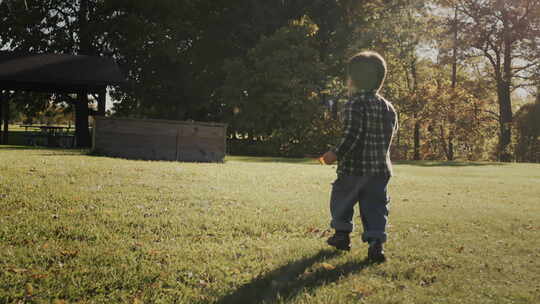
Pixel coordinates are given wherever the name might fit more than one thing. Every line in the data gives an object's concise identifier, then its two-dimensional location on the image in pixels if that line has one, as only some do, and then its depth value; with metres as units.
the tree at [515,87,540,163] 28.00
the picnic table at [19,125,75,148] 22.98
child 4.09
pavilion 21.38
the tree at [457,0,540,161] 28.75
